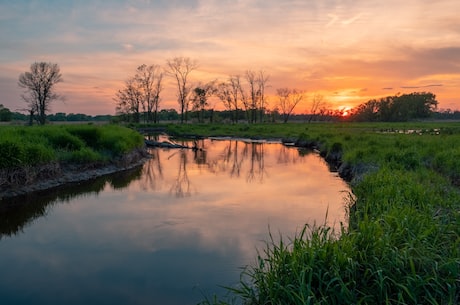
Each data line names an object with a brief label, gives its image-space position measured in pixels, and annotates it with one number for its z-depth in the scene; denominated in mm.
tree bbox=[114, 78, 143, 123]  67938
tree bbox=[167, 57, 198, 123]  68375
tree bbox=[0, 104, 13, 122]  52750
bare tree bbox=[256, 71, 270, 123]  80750
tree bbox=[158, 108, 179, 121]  99119
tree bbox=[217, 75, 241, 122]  79188
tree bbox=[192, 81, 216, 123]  74125
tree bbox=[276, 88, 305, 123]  84556
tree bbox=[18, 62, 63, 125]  48656
